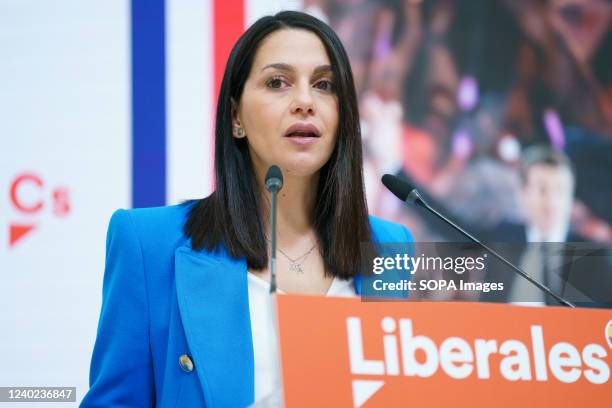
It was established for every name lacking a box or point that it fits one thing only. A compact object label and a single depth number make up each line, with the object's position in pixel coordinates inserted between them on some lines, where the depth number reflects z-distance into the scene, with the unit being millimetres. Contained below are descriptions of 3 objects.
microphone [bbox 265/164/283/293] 3505
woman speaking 3680
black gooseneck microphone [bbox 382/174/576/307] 3547
